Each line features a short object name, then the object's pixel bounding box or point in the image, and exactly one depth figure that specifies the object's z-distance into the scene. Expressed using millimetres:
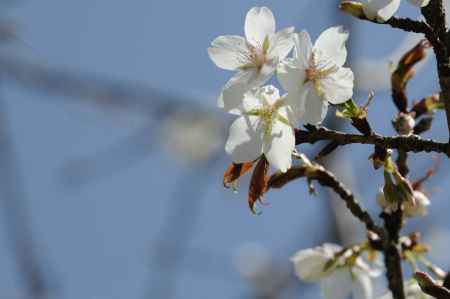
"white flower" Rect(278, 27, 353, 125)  876
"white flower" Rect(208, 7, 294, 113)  879
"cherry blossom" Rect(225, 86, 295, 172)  883
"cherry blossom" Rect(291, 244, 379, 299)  978
